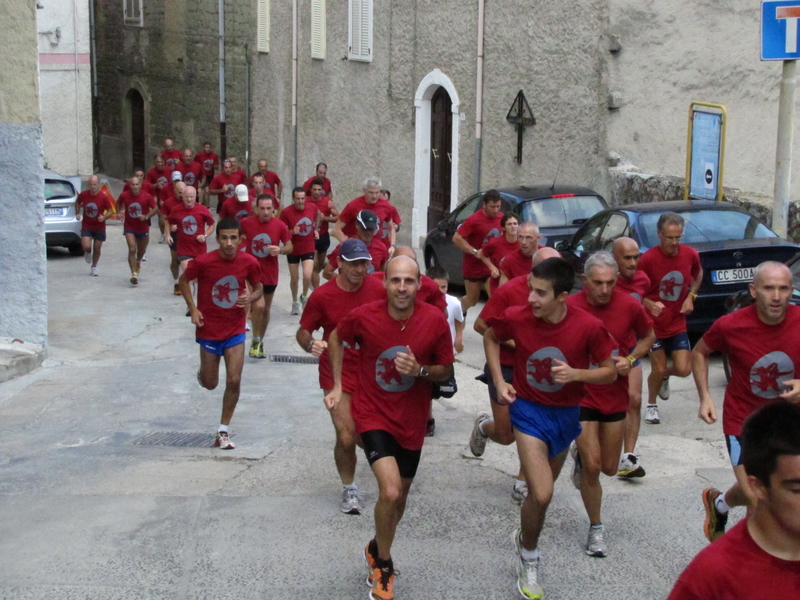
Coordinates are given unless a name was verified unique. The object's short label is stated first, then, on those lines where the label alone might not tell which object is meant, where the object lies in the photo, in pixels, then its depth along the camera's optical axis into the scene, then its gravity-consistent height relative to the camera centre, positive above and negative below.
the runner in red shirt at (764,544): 2.71 -1.01
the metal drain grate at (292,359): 12.00 -2.50
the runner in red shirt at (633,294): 7.32 -1.14
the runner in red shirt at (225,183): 21.27 -1.12
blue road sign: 10.05 +0.91
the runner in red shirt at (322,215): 15.42 -1.24
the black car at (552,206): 13.98 -0.98
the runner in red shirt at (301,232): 14.35 -1.36
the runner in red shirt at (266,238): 12.60 -1.27
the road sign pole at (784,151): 10.30 -0.18
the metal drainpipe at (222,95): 29.02 +0.76
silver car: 20.19 -1.60
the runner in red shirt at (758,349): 5.48 -1.07
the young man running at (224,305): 8.33 -1.33
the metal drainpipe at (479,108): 18.56 +0.33
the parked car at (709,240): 10.41 -1.06
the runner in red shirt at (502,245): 10.84 -1.13
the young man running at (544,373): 5.50 -1.20
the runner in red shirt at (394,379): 5.52 -1.26
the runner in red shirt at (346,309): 6.76 -1.10
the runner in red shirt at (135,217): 17.61 -1.49
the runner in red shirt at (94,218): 18.30 -1.54
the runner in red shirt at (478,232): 12.11 -1.12
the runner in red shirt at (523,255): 9.12 -1.04
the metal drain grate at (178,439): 8.73 -2.47
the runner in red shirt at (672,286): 8.48 -1.17
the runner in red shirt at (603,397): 6.09 -1.46
